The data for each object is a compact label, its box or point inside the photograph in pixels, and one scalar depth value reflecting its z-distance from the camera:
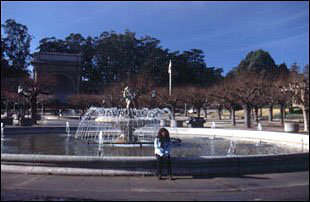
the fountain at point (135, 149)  11.19
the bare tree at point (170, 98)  56.12
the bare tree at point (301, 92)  34.31
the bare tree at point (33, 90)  39.01
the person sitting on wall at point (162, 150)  10.89
